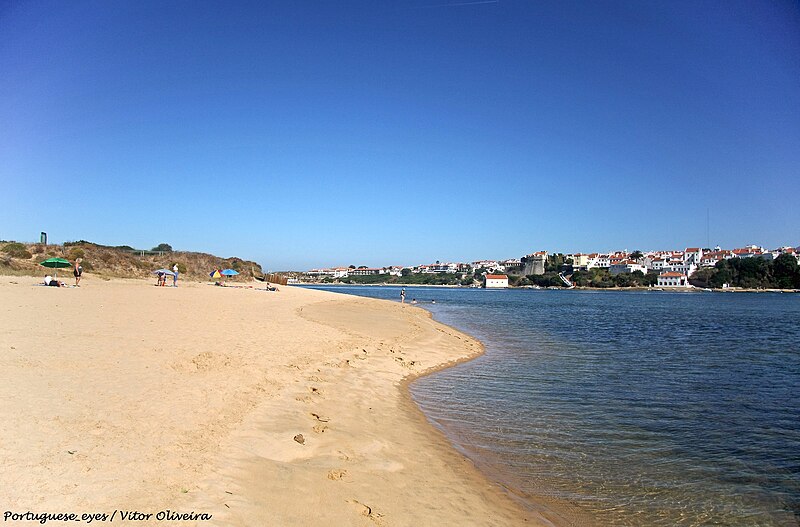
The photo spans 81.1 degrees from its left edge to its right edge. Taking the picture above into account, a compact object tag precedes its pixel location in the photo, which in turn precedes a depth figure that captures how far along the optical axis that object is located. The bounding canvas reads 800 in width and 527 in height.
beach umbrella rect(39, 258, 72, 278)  29.03
